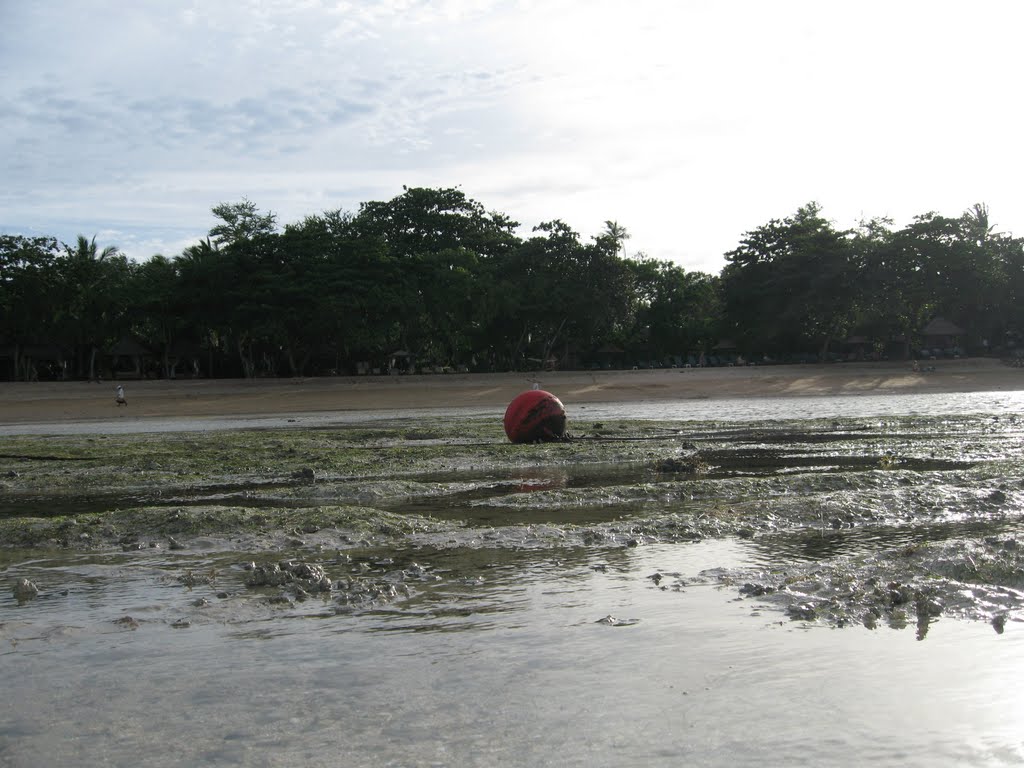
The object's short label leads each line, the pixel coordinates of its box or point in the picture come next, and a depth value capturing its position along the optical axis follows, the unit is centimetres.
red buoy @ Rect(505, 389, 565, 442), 1803
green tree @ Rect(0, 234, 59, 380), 5200
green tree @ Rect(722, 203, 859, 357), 6047
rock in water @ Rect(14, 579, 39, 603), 615
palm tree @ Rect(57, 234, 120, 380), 5321
